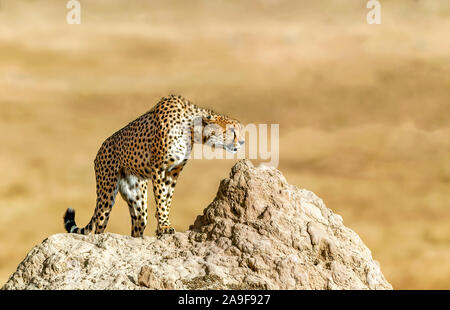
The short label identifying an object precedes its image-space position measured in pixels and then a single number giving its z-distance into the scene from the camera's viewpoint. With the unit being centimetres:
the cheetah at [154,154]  1781
